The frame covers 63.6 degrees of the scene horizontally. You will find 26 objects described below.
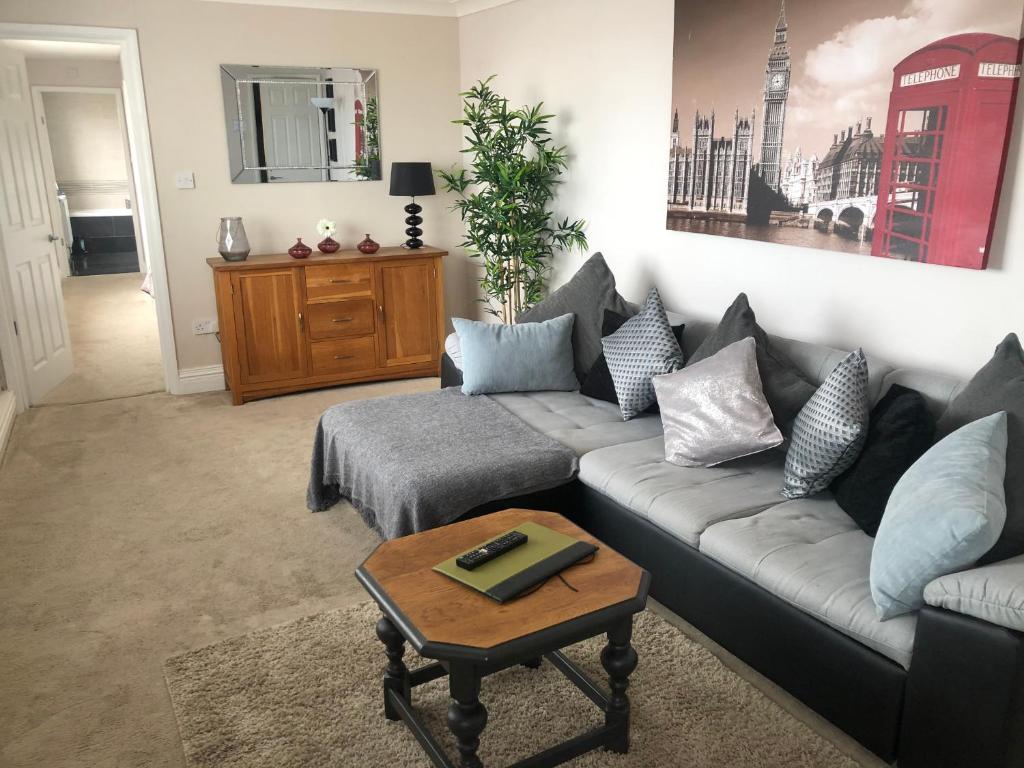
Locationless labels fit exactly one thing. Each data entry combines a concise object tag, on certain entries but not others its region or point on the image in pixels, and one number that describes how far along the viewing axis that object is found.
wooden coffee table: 1.78
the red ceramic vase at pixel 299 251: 5.03
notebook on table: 1.94
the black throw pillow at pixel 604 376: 3.49
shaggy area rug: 2.06
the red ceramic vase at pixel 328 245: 5.22
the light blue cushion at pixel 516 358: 3.62
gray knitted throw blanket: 2.78
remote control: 2.03
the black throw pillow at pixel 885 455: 2.30
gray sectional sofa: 1.78
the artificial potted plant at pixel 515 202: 4.55
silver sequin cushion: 2.72
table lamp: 5.17
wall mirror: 5.01
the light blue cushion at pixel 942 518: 1.80
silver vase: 4.83
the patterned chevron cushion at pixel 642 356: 3.23
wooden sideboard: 4.81
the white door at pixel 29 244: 4.75
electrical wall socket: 5.16
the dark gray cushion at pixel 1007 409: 1.89
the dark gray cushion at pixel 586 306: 3.72
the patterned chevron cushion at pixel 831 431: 2.43
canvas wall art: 2.51
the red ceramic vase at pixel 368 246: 5.22
